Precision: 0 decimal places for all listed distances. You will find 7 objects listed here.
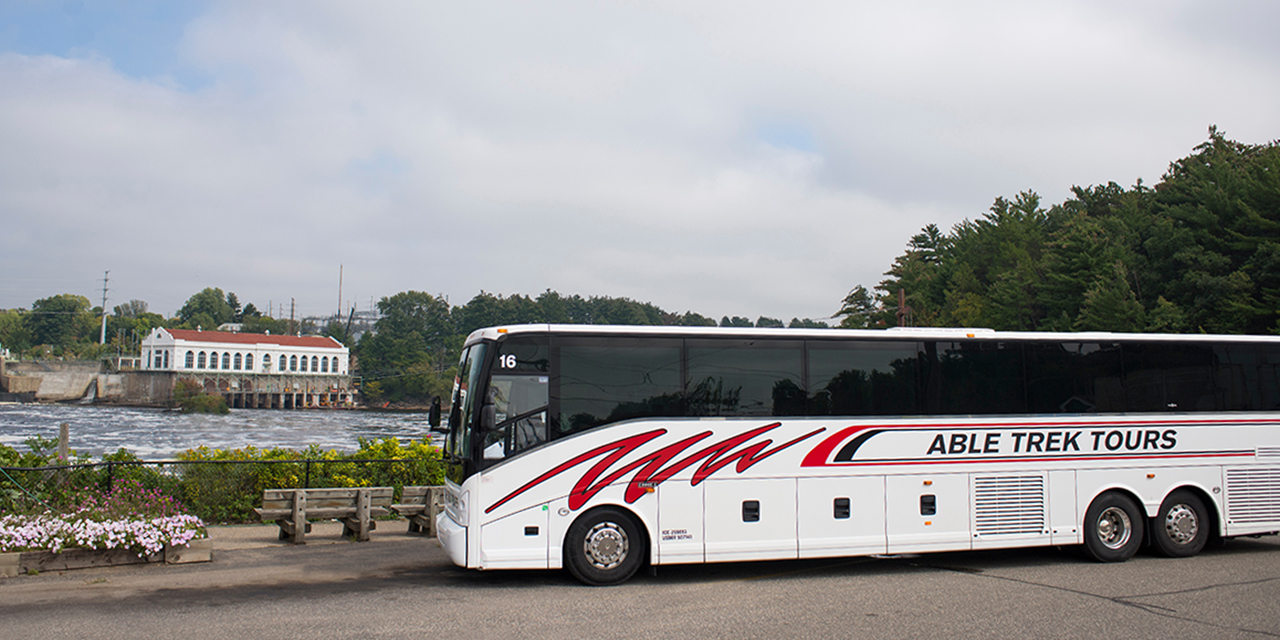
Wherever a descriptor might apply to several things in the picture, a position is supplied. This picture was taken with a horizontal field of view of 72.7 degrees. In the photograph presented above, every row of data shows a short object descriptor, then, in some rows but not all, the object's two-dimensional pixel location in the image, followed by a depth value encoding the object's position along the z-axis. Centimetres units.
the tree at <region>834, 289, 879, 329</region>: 9881
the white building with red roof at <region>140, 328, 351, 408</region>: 13712
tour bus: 1028
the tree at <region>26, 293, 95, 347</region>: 19825
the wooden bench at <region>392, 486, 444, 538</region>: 1442
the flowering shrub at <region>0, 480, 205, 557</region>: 1063
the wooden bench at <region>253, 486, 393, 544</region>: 1355
